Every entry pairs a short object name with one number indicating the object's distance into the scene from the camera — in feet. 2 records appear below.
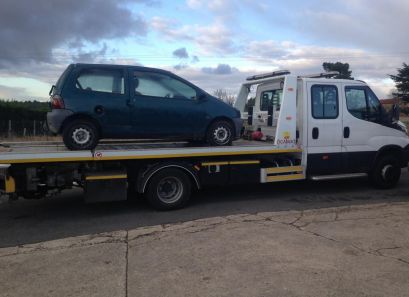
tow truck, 23.73
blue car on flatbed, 24.22
